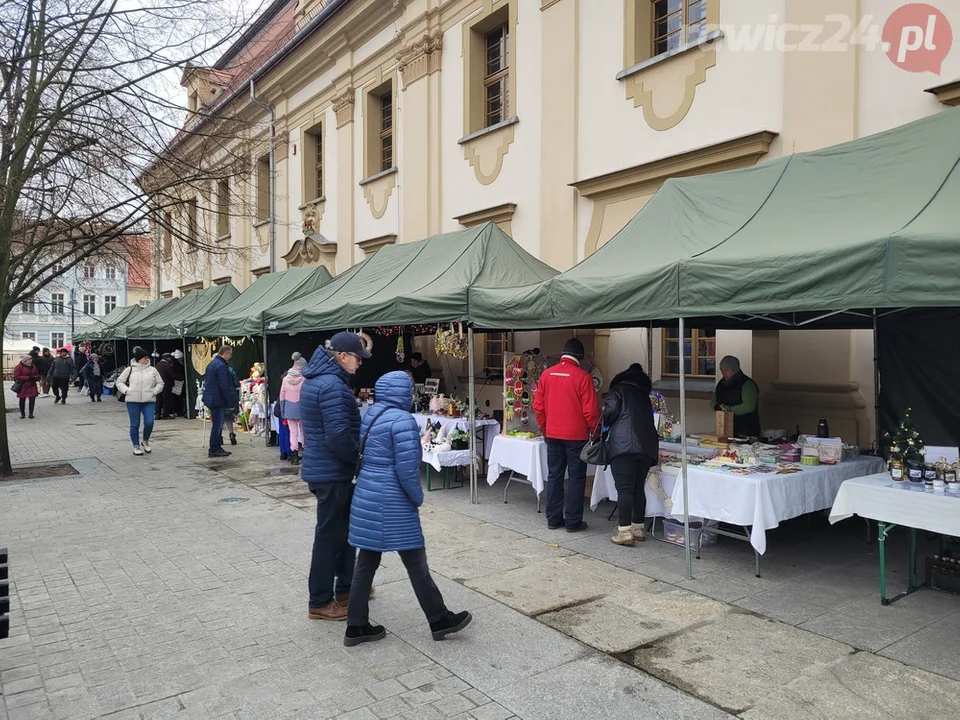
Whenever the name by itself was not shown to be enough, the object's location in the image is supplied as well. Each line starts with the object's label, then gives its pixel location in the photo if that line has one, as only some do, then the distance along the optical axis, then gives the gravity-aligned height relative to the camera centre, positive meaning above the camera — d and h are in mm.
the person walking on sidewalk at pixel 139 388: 11734 -586
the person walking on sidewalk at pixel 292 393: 10062 -568
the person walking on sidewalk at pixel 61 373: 23641 -673
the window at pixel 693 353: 8617 -9
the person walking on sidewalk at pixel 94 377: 24984 -829
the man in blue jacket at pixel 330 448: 4363 -591
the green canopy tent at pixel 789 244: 4211 +773
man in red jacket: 6664 -653
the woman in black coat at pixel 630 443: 6129 -782
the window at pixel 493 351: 11953 +29
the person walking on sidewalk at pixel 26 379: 18641 -668
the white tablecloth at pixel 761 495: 5270 -1111
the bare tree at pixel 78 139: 8727 +2925
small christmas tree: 4934 -666
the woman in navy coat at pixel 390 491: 4023 -789
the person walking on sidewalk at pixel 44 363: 26116 -346
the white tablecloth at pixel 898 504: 4434 -1005
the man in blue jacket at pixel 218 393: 11852 -672
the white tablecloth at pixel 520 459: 7500 -1163
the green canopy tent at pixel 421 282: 8180 +932
